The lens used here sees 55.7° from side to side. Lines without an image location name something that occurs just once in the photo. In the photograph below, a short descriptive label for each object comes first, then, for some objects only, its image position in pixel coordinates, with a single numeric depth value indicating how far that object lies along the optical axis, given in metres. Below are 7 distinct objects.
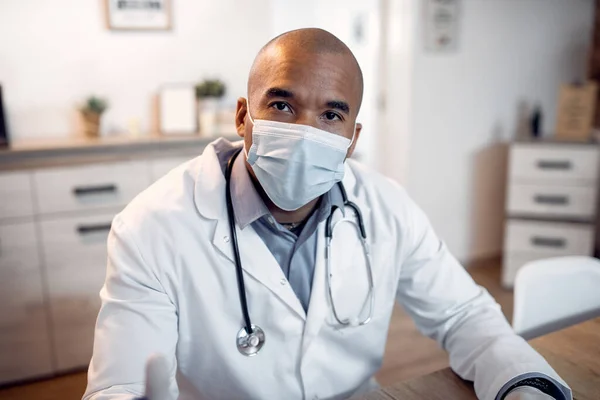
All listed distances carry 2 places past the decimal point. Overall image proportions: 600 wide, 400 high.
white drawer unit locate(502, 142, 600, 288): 2.92
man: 1.01
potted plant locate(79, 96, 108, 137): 2.47
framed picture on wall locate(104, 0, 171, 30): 2.54
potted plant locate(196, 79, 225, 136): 2.61
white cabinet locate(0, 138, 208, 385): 2.13
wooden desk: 0.99
